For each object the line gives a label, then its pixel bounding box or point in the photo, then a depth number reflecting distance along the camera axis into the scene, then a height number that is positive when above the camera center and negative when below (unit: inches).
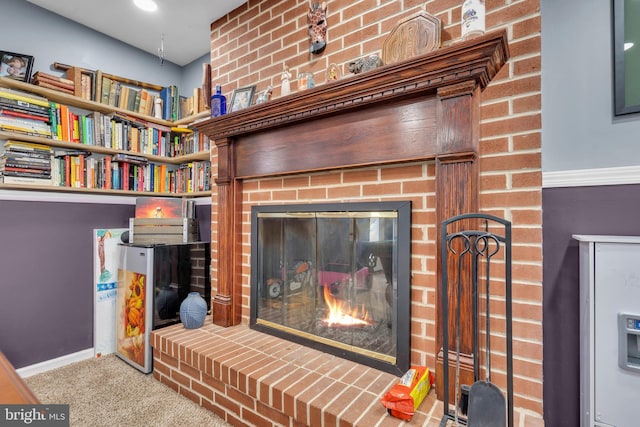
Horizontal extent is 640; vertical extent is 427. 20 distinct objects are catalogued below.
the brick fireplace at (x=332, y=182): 46.6 +6.3
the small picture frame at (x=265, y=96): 74.0 +28.5
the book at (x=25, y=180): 77.4 +8.9
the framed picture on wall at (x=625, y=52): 44.8 +23.6
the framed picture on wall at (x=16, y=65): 79.8 +39.3
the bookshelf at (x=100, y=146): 80.3 +20.1
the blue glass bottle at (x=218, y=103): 82.4 +29.6
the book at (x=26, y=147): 78.2 +17.6
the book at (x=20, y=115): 77.0 +25.8
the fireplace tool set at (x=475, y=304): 38.0 -13.1
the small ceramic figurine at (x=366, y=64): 55.4 +27.3
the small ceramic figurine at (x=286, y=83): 70.5 +30.0
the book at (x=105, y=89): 96.6 +39.4
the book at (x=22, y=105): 77.0 +28.3
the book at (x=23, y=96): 77.5 +30.7
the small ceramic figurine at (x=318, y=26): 67.3 +41.3
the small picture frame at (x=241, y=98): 78.8 +30.2
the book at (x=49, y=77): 83.0 +37.9
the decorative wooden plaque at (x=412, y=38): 51.2 +30.3
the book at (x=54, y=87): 83.1 +35.3
